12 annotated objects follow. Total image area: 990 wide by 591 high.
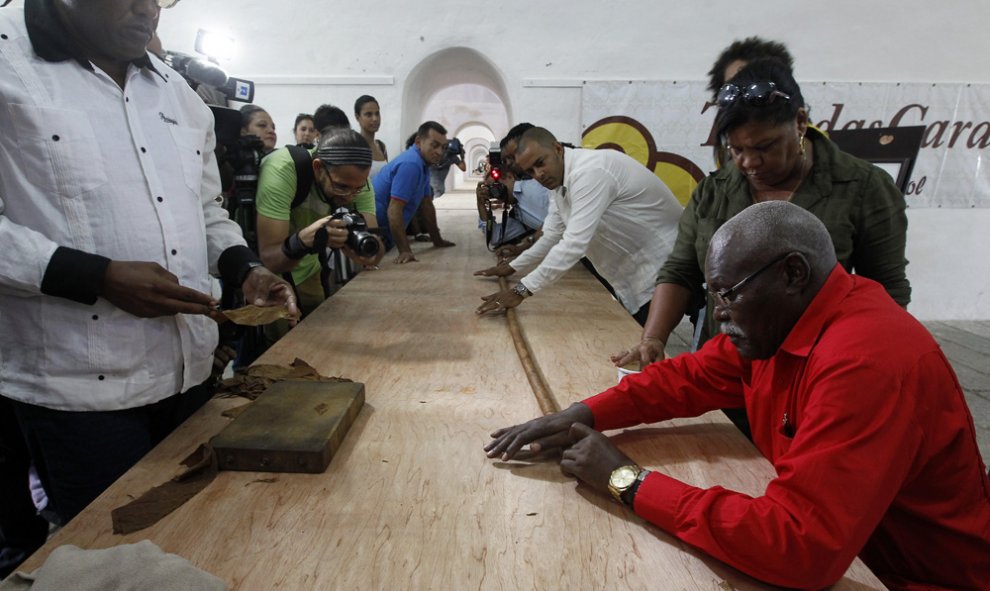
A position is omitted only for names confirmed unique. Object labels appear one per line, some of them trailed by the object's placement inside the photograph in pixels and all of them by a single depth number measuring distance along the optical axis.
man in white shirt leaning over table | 2.33
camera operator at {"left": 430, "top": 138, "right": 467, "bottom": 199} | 4.74
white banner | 4.68
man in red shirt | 0.76
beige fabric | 0.71
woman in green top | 1.41
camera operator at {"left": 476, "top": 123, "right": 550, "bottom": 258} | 3.64
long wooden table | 0.80
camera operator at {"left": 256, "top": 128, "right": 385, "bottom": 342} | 1.98
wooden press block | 1.02
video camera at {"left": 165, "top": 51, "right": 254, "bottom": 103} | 2.26
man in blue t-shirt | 3.47
